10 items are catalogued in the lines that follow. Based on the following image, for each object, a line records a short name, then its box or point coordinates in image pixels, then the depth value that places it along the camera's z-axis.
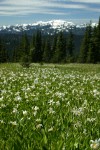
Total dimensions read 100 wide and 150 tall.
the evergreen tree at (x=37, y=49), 78.62
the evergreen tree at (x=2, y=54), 83.23
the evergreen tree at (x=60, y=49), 77.45
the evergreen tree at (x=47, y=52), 83.55
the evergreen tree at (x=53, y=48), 85.54
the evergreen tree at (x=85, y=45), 68.34
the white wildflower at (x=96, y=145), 2.86
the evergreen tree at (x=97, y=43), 61.62
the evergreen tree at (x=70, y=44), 86.85
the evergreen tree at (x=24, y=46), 79.21
